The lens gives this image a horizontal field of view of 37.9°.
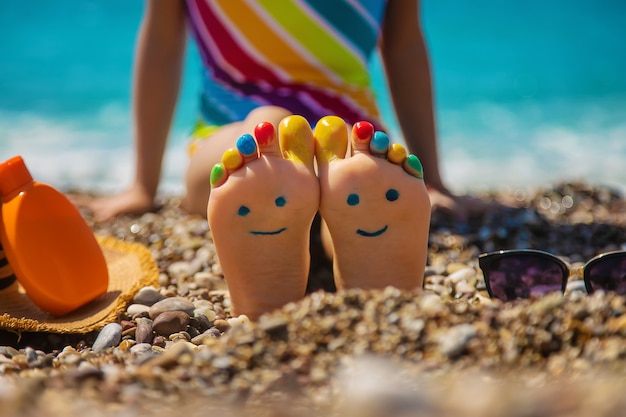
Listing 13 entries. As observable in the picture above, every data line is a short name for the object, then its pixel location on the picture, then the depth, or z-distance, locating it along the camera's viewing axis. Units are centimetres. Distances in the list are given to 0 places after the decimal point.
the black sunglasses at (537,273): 62
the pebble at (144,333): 65
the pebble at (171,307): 69
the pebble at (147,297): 73
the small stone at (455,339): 49
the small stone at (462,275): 78
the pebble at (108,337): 64
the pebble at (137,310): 70
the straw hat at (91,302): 66
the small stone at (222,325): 67
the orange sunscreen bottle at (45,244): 68
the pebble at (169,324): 66
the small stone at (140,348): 62
